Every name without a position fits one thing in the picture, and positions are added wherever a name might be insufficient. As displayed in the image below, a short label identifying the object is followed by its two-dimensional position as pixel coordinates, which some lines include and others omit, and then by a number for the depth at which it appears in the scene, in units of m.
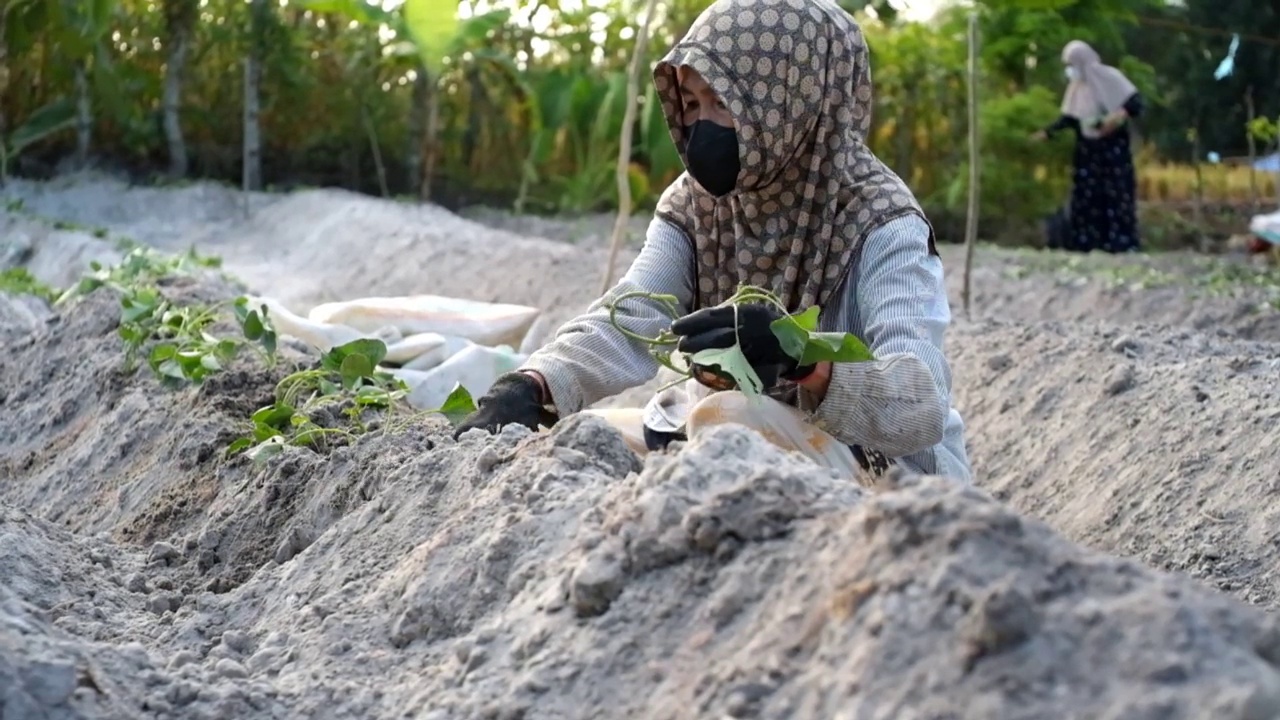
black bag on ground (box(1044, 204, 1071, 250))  12.67
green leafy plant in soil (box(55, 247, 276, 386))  4.17
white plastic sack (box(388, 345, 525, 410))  4.86
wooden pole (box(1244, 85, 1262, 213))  11.69
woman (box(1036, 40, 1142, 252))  11.69
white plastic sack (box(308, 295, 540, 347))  5.54
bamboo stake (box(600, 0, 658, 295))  5.57
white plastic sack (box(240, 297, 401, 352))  5.36
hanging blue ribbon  10.93
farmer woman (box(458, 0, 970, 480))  2.96
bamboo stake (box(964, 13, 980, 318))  6.70
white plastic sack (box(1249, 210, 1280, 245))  9.04
